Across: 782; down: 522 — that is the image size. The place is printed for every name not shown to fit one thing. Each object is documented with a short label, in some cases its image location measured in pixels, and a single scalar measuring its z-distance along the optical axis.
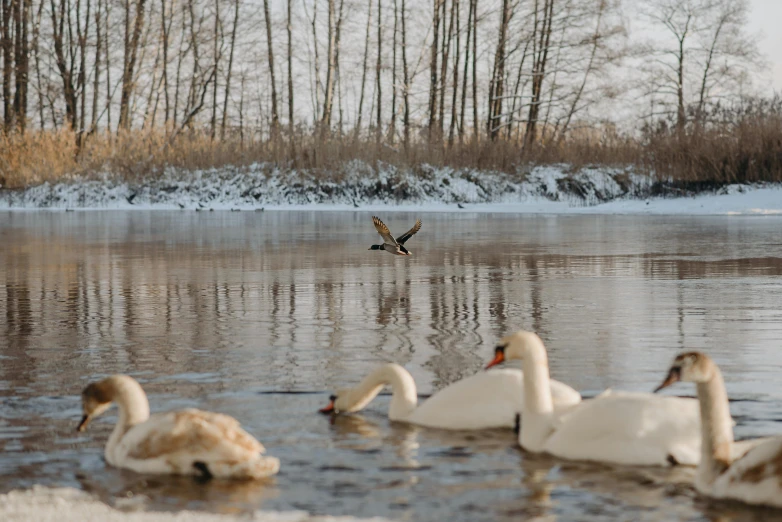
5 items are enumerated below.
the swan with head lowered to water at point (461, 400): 11.22
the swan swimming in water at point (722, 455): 8.55
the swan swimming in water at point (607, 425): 9.85
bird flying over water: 24.22
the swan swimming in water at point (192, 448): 9.52
